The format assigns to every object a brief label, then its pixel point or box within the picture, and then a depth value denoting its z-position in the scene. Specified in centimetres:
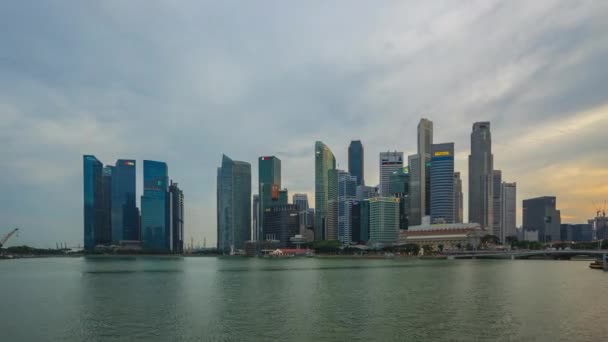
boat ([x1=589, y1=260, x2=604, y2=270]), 14699
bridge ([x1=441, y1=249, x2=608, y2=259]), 18888
